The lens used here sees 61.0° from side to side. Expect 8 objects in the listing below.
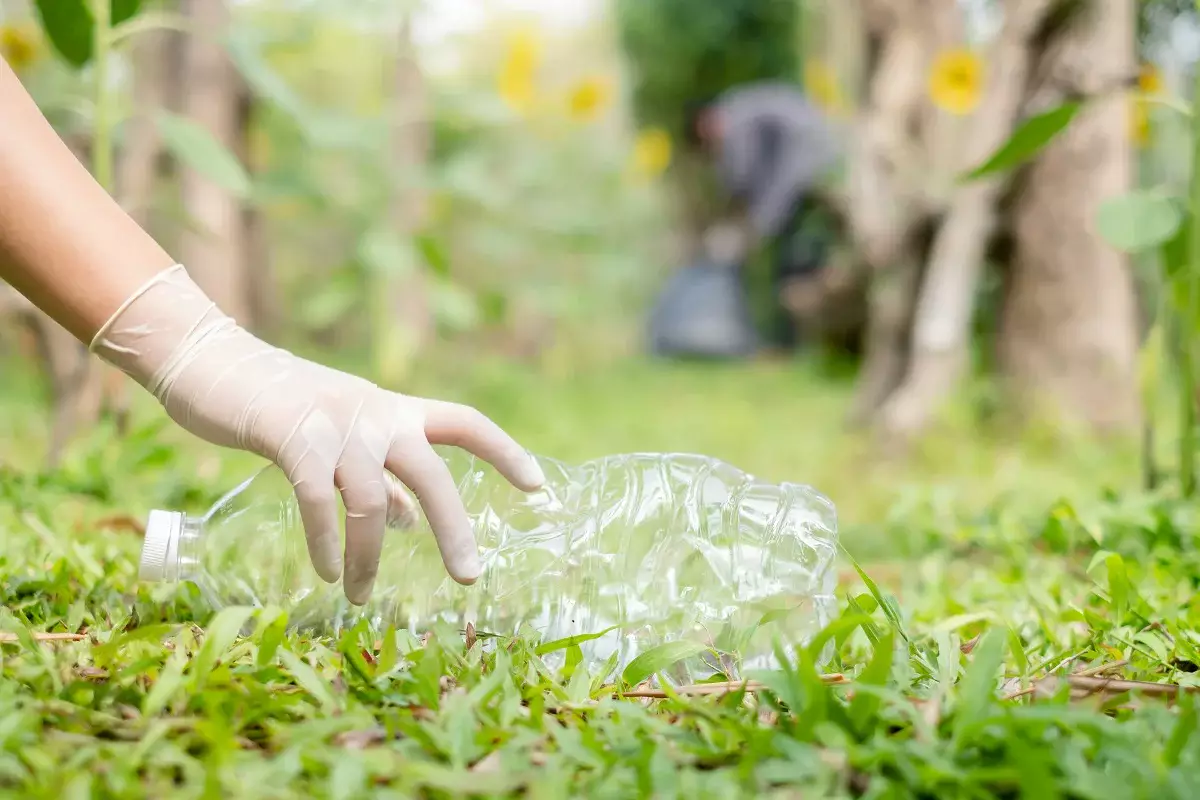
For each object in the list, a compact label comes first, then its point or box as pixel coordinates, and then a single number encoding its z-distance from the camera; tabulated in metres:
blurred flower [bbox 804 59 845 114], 5.97
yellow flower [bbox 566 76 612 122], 5.12
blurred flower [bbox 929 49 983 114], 3.15
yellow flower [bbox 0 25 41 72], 2.66
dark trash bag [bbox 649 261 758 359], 6.24
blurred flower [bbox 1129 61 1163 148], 2.37
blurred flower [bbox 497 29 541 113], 4.42
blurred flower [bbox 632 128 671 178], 6.59
